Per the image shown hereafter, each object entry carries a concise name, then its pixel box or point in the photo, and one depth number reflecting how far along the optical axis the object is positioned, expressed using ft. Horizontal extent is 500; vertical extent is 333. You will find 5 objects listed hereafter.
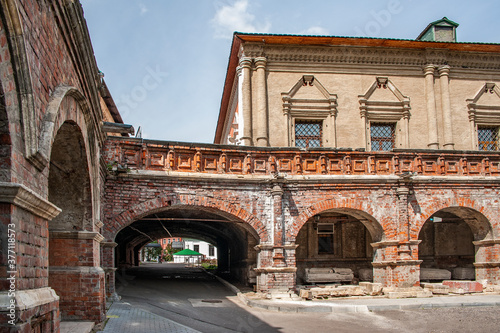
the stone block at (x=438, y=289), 48.29
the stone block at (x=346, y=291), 46.64
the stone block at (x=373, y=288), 47.39
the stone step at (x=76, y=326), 24.21
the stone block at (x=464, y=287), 48.69
